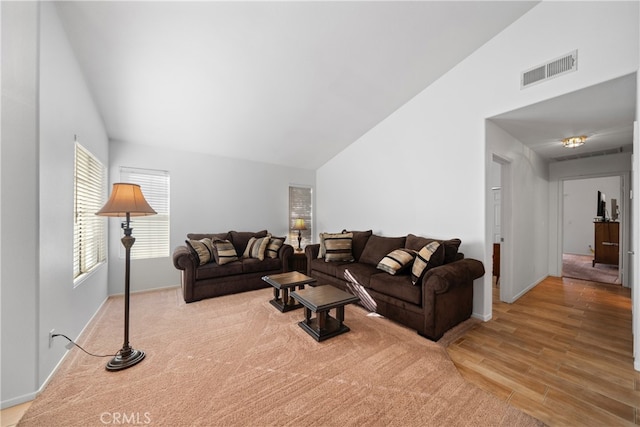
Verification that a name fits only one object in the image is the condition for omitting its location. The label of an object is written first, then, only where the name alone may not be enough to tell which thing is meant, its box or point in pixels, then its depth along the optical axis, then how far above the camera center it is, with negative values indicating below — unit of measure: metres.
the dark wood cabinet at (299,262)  4.68 -0.96
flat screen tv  6.18 +0.16
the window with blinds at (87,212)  2.48 +0.01
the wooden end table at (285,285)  3.06 -0.90
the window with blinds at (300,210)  5.75 +0.09
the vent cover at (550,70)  2.27 +1.45
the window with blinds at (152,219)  4.00 -0.10
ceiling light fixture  3.41 +1.07
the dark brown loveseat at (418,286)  2.42 -0.85
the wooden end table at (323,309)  2.40 -0.94
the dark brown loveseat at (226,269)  3.47 -0.89
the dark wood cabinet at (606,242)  5.62 -0.64
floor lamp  1.96 +0.01
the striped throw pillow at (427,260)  2.66 -0.51
